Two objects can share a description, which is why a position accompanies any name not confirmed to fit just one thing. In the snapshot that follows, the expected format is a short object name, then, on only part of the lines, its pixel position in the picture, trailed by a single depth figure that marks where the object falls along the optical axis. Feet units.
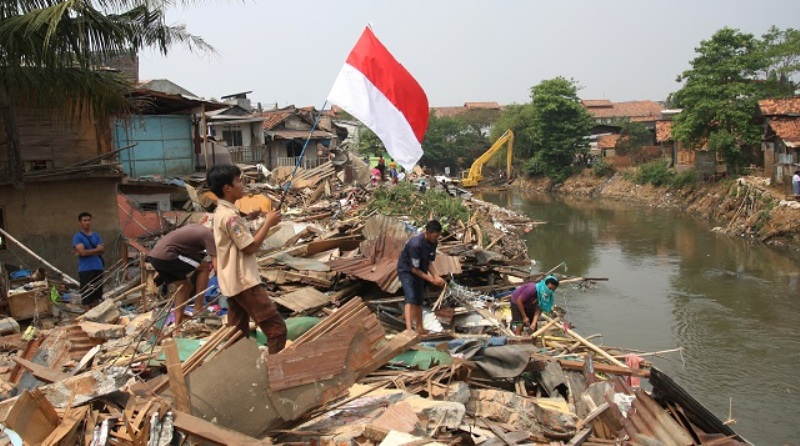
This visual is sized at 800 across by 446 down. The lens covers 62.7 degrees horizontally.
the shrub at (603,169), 137.08
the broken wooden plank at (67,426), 13.76
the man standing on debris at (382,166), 83.71
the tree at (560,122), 136.67
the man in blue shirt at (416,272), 23.53
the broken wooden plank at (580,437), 15.94
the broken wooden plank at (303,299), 25.45
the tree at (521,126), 158.10
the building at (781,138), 81.10
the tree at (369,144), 154.25
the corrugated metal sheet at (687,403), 18.84
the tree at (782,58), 96.53
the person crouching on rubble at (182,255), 21.65
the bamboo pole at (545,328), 23.98
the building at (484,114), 189.98
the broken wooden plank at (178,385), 13.53
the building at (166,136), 57.88
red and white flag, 24.47
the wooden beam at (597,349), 22.08
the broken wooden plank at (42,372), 17.06
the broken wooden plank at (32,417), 13.34
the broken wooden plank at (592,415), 16.83
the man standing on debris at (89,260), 28.45
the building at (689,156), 101.10
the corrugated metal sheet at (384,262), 27.50
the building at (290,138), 102.37
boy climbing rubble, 14.79
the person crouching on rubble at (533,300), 25.25
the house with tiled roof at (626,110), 192.66
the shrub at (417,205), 51.08
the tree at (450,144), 176.45
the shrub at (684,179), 106.32
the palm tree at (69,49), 28.14
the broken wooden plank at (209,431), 12.52
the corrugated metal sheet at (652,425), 17.02
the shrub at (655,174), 115.29
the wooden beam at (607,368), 20.77
